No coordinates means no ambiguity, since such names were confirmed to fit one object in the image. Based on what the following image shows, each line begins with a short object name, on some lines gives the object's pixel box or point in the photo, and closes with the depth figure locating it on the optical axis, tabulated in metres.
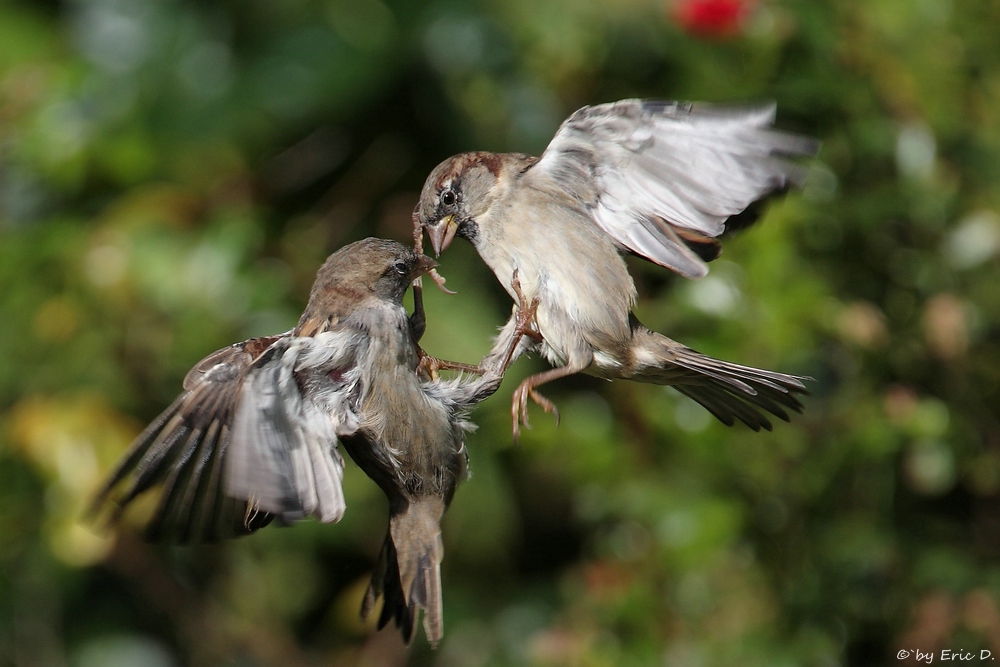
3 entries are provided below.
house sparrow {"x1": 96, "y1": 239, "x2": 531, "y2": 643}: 4.23
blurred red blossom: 7.18
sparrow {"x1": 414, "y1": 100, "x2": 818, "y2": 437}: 4.87
